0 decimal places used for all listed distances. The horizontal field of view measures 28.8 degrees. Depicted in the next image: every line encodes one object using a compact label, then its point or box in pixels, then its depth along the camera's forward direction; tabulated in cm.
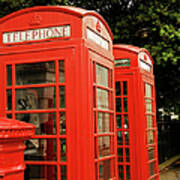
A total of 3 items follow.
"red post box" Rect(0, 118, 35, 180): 204
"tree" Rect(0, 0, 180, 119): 874
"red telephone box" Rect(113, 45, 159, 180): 542
